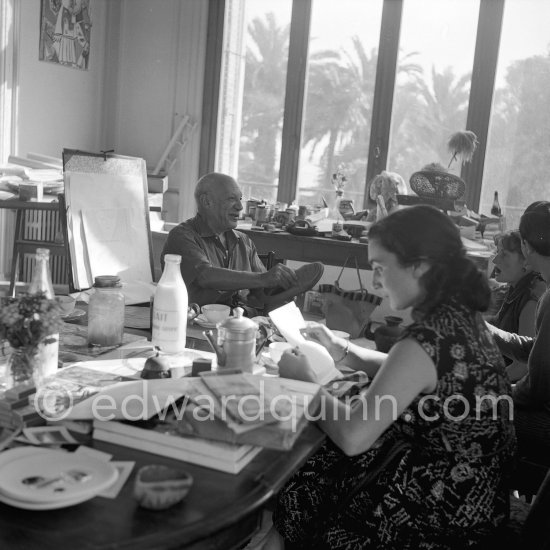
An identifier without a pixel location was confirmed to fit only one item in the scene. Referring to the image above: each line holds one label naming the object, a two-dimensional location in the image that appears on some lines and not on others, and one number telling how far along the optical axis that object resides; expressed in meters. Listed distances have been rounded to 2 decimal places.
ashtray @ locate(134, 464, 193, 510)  0.97
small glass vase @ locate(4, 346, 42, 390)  1.35
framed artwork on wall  5.20
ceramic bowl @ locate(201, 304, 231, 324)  2.10
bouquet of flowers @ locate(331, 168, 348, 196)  5.00
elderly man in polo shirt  2.66
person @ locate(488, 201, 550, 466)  1.91
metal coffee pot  1.57
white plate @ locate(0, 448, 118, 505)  0.96
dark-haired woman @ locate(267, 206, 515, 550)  1.37
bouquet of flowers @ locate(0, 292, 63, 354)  1.32
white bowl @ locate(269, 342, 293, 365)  1.76
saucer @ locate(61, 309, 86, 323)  2.07
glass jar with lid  1.78
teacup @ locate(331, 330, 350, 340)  1.93
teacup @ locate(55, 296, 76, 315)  2.10
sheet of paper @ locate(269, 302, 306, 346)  1.76
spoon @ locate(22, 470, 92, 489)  1.00
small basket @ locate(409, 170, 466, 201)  4.33
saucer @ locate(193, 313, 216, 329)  2.08
